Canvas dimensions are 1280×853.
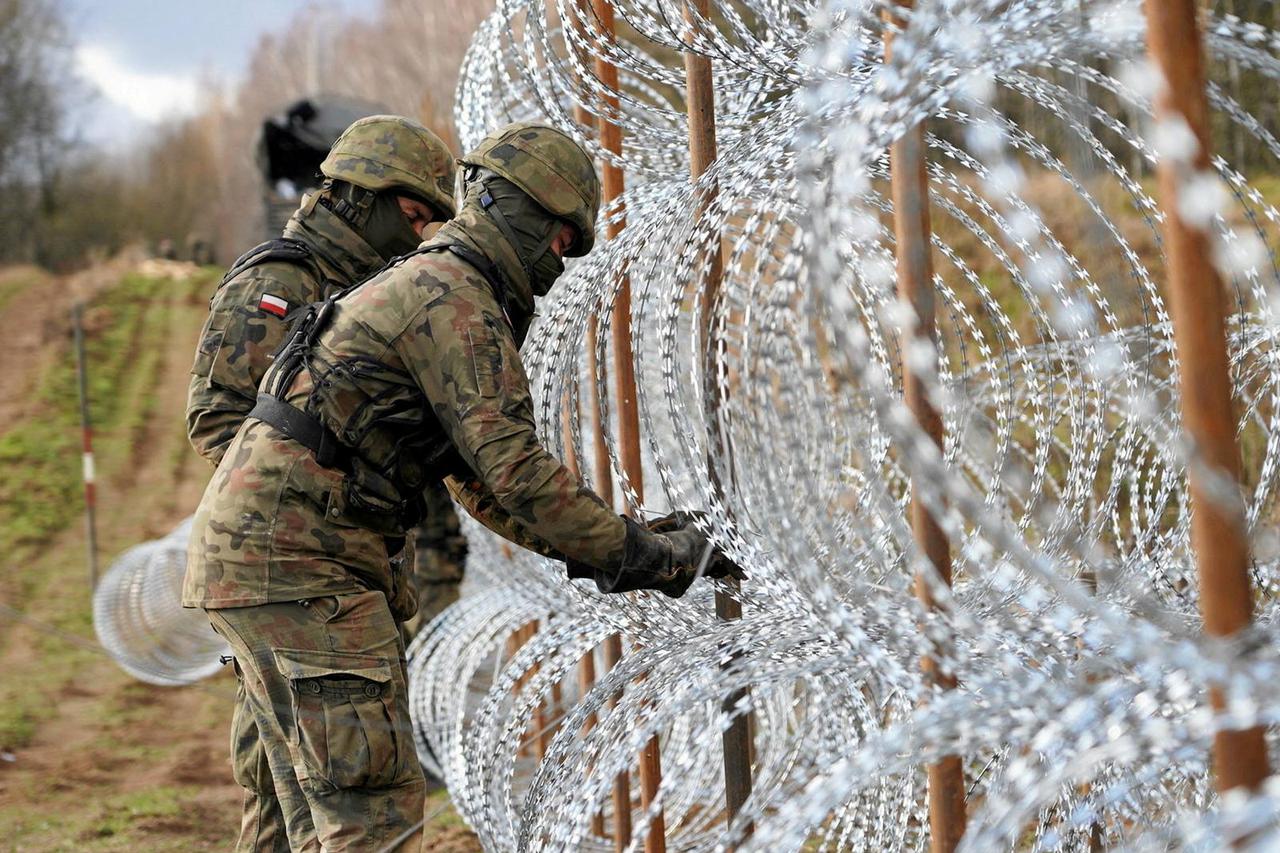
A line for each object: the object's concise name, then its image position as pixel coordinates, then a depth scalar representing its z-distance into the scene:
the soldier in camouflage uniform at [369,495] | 6.11
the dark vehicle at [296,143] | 40.62
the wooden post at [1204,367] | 3.28
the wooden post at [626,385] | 7.63
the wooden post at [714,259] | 6.61
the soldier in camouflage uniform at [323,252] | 7.84
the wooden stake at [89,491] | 25.62
